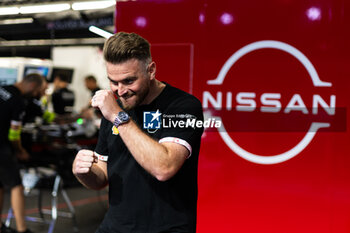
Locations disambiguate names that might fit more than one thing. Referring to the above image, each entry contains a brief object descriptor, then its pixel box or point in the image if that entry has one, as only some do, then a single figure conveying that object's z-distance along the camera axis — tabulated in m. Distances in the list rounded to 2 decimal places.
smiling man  1.62
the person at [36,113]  7.08
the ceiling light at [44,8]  9.76
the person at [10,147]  4.62
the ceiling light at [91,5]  8.95
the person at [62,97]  9.02
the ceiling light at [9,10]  10.54
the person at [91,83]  8.05
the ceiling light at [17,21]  10.40
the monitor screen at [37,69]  10.14
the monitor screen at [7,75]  9.80
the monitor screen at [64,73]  9.26
